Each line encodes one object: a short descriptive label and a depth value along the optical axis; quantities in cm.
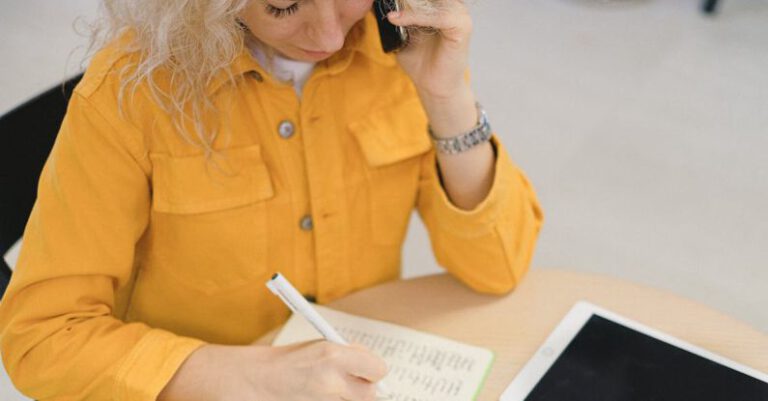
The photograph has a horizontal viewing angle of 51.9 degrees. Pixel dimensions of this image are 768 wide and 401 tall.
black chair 111
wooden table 108
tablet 100
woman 96
